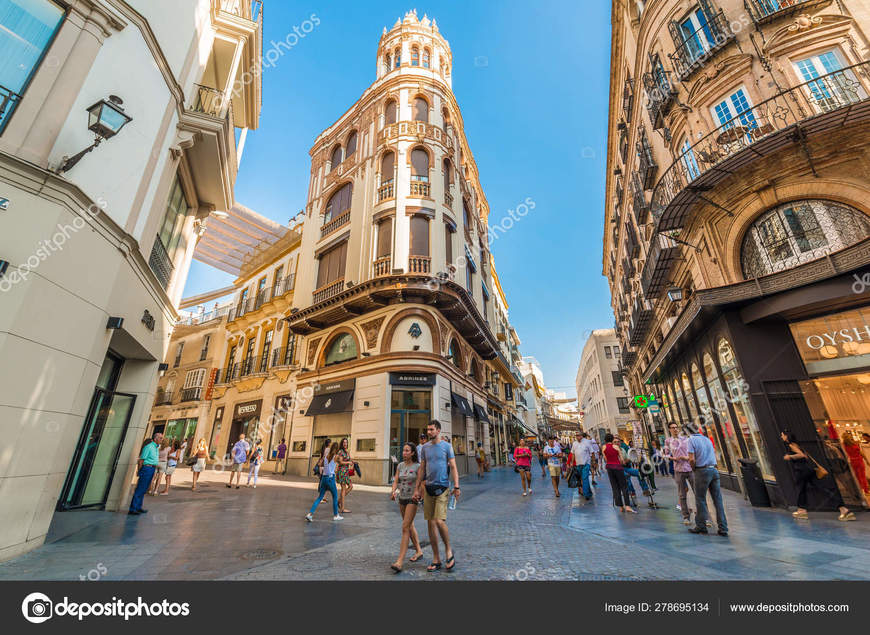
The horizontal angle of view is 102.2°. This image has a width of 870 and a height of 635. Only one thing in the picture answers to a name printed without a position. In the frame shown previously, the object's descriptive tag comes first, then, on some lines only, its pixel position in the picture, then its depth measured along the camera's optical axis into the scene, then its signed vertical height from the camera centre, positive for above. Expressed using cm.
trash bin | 840 -92
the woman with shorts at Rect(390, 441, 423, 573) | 455 -51
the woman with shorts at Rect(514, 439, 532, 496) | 1243 -43
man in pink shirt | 694 -37
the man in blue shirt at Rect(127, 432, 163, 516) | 778 -32
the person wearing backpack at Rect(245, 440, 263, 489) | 1332 -29
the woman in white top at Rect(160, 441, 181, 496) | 1145 -23
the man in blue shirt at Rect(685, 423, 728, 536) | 609 -47
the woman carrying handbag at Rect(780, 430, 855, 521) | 748 -54
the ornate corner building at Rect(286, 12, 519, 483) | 1587 +874
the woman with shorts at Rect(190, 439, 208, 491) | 1209 -10
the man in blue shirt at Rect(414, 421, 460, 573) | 434 -41
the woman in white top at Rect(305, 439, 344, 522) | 791 -49
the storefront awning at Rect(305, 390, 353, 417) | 1625 +221
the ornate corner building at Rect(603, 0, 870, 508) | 812 +579
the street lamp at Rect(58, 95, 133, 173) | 525 +481
